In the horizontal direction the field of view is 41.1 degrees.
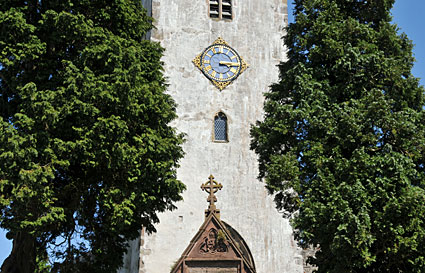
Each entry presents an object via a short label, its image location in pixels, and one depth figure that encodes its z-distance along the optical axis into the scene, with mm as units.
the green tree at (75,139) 14289
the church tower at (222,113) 23500
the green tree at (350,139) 14203
